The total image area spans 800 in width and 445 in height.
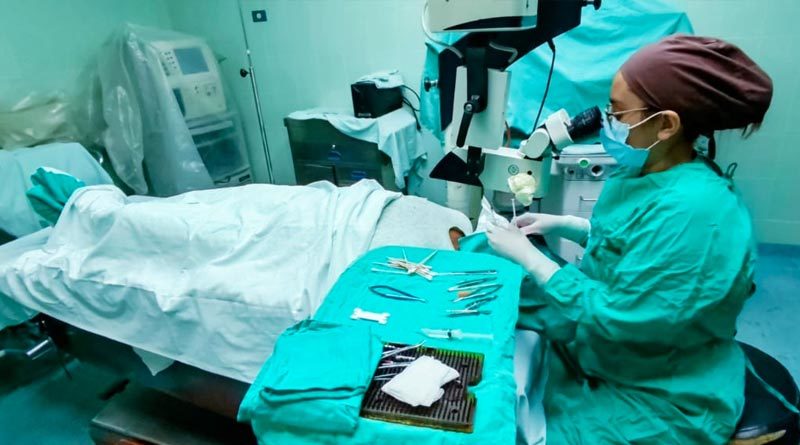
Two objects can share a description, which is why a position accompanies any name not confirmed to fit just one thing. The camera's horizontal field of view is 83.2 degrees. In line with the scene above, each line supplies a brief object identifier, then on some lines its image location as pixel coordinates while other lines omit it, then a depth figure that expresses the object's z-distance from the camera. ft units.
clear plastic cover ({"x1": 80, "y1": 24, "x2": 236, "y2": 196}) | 8.79
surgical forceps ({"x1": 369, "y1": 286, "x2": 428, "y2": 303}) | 2.98
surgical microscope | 3.10
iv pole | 9.88
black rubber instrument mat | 2.07
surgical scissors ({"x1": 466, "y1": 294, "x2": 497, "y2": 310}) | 2.85
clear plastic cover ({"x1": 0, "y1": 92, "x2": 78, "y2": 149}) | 7.38
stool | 2.59
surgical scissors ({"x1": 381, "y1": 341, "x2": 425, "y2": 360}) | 2.48
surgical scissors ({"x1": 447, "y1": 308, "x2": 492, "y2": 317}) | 2.78
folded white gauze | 2.14
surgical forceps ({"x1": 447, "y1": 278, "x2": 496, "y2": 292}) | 3.07
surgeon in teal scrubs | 2.55
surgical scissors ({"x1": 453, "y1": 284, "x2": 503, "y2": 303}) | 2.97
